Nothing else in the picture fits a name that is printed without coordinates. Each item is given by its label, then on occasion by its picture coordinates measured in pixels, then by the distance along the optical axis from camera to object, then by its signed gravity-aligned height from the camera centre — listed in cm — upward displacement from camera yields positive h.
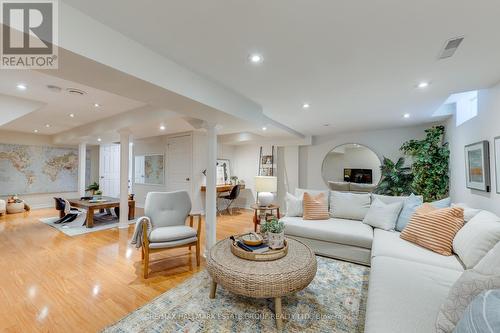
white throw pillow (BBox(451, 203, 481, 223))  211 -45
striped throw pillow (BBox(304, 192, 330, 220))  335 -61
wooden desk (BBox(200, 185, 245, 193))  566 -48
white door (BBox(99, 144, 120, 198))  767 +11
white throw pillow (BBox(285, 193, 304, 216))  354 -62
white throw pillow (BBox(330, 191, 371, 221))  334 -58
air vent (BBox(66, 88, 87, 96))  298 +114
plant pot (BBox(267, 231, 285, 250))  208 -68
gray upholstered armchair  255 -73
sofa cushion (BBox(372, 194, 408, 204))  307 -44
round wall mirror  489 +3
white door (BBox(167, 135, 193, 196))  569 +21
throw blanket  261 -76
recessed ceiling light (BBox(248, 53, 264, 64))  190 +101
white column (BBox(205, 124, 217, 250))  324 -21
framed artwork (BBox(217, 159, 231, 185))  637 -5
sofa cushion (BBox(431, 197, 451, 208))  255 -42
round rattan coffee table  163 -83
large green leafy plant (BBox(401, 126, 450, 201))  378 +4
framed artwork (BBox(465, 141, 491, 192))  246 +3
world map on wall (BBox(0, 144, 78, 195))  592 +8
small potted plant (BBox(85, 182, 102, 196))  522 -41
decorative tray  190 -76
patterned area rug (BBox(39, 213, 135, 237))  412 -113
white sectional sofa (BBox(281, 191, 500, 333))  116 -80
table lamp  438 -34
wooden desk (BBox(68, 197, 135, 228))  434 -72
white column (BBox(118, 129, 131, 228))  446 -4
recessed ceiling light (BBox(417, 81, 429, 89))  246 +98
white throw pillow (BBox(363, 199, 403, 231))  287 -63
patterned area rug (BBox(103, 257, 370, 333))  167 -121
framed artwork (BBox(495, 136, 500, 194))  225 +7
